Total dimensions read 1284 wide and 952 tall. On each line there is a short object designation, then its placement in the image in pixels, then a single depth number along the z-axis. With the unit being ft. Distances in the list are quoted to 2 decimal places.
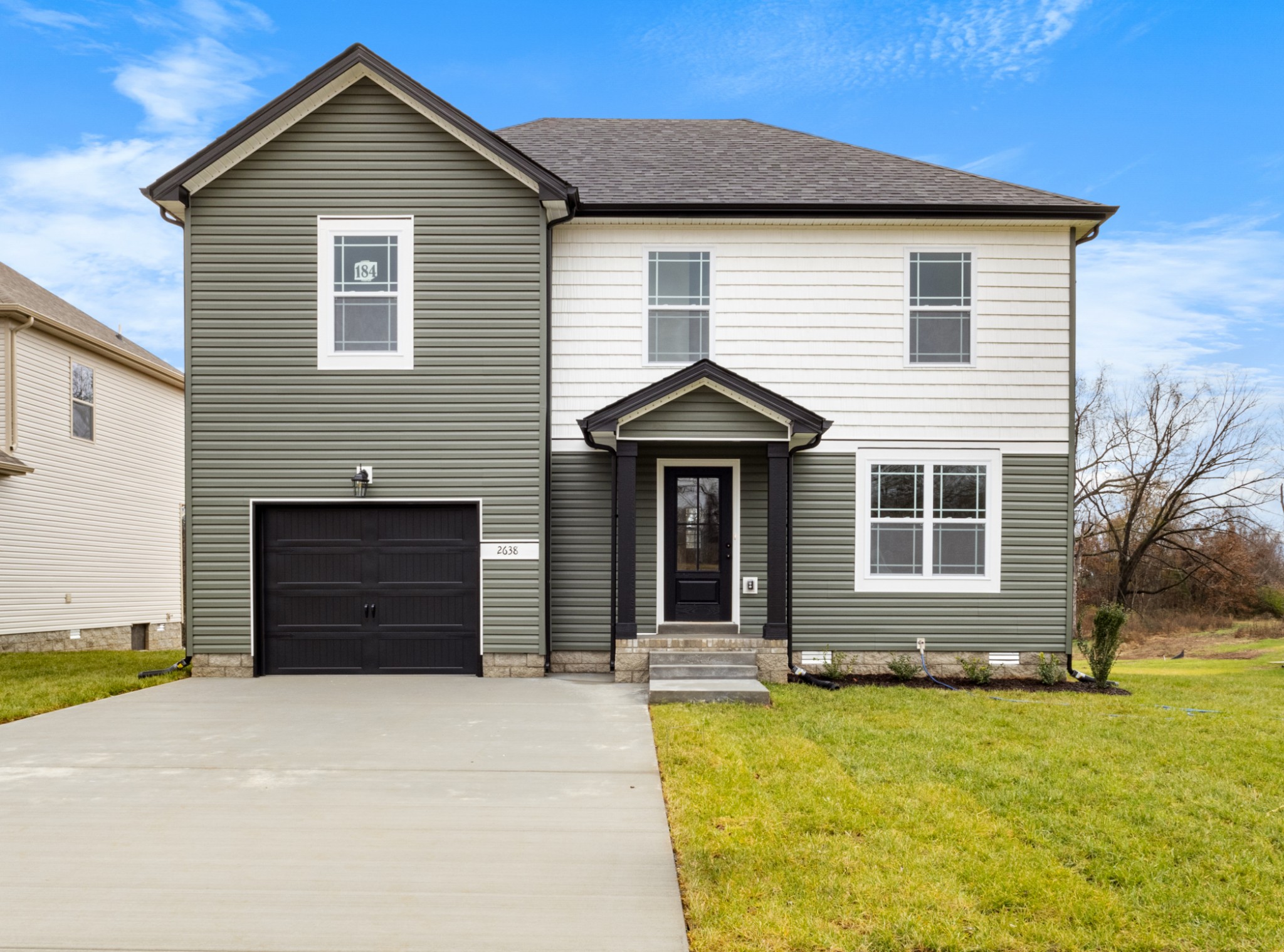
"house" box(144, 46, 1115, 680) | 32.99
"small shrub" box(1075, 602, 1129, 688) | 33.17
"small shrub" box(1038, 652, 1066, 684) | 33.58
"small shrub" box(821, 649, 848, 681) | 33.65
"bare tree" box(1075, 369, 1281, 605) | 88.43
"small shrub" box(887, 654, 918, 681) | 33.55
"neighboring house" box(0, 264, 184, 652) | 48.19
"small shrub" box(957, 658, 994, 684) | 33.50
